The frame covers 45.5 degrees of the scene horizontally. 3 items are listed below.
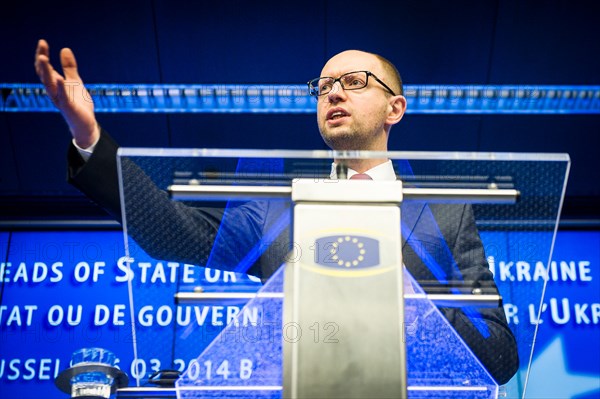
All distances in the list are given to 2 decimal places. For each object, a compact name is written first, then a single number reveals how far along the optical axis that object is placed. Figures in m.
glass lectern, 0.81
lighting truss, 3.18
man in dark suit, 0.90
